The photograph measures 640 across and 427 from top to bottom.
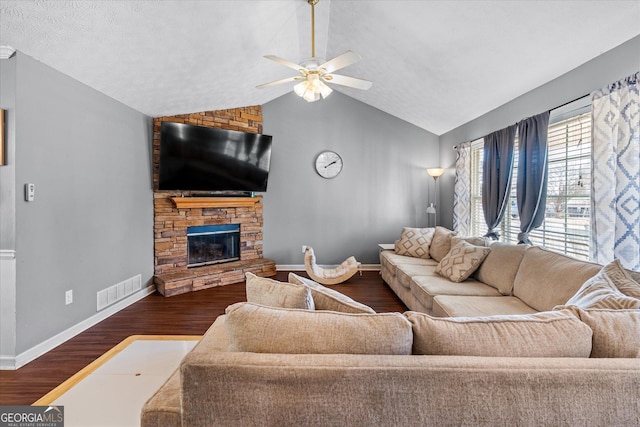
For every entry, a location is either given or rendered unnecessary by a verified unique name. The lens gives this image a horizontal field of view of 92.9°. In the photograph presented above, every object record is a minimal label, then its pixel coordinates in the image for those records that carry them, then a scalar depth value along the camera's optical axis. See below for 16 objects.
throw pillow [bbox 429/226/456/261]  4.06
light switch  2.39
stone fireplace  4.25
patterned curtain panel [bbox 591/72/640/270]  2.16
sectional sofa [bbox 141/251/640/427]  0.99
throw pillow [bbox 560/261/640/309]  1.35
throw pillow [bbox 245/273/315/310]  1.38
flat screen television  4.16
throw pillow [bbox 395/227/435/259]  4.35
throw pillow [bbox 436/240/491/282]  3.13
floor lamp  5.07
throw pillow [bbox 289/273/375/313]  1.36
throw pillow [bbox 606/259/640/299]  1.60
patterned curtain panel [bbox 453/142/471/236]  4.54
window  2.73
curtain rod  2.63
